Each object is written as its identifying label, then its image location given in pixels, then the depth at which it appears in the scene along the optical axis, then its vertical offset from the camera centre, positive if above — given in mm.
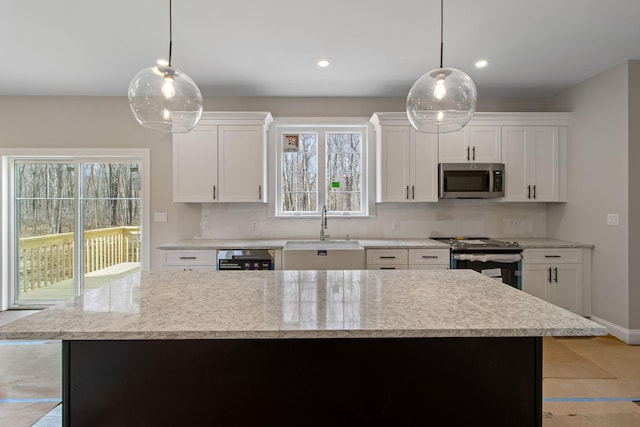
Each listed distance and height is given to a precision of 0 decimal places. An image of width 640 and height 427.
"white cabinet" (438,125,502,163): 3934 +786
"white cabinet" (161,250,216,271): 3602 -491
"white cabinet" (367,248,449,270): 3623 -465
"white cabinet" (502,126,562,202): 3953 +617
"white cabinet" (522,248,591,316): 3666 -633
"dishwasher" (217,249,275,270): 3576 -475
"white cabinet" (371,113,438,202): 3904 +583
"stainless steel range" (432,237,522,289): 3559 -462
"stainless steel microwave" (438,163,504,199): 3920 +395
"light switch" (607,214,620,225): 3354 -32
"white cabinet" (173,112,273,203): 3863 +593
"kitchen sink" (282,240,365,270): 3572 -466
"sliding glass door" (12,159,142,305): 4301 -171
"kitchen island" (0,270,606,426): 1297 -609
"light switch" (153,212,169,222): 4250 -42
